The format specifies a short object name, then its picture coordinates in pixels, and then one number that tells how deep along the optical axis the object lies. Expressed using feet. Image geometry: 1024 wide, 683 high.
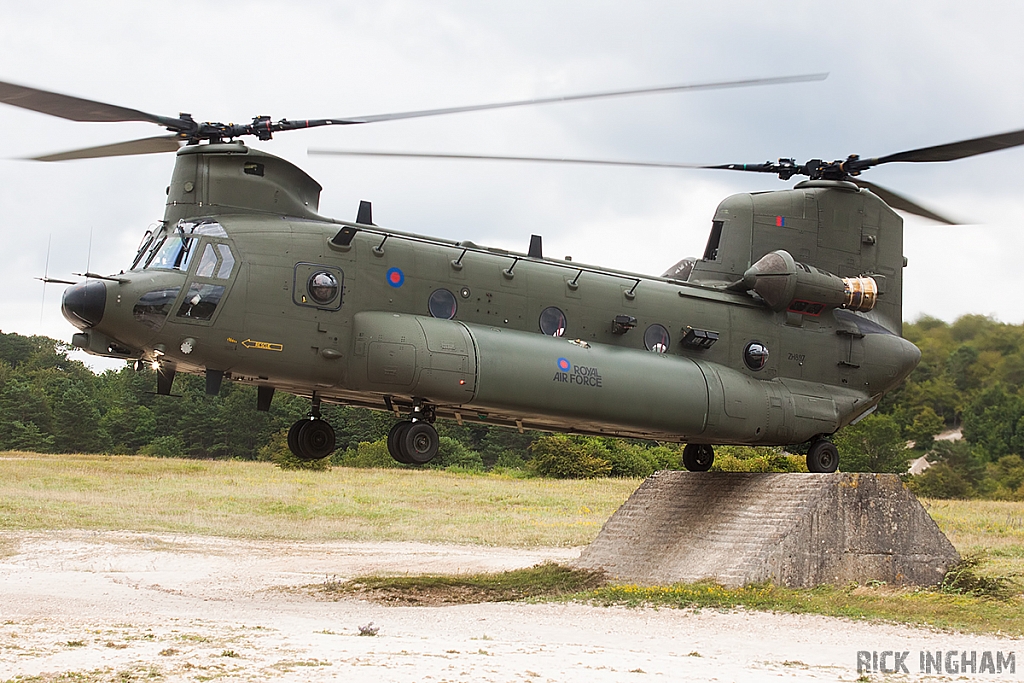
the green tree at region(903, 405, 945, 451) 173.68
